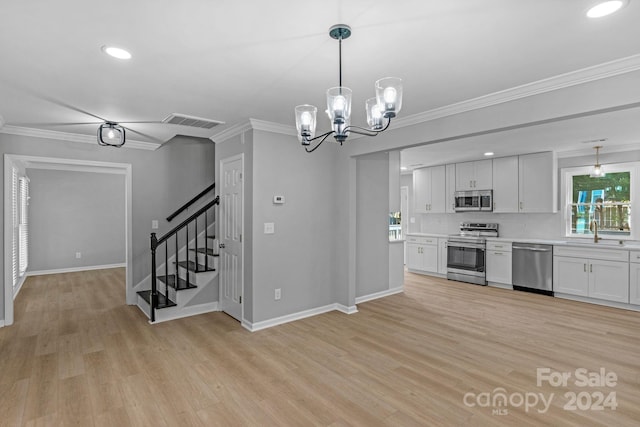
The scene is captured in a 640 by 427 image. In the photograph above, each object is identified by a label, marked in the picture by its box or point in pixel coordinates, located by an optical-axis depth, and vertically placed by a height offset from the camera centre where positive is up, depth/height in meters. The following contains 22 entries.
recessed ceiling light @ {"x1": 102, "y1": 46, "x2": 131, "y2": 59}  2.26 +1.08
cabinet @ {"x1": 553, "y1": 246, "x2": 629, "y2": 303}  4.97 -0.89
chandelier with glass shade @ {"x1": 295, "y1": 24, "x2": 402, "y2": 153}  1.97 +0.65
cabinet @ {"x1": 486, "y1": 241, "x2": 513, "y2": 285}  6.19 -0.89
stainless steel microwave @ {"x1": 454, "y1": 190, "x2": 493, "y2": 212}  6.63 +0.26
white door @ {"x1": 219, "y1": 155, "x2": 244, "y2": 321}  4.42 -0.28
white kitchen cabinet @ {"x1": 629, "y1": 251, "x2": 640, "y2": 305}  4.82 -0.89
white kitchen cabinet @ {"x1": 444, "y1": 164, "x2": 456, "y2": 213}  7.21 +0.56
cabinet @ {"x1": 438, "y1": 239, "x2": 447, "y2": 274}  7.07 -0.86
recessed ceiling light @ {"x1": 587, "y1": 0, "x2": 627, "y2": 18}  1.79 +1.09
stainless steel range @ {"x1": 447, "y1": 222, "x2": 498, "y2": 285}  6.52 -0.75
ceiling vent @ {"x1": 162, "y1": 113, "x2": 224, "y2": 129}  3.88 +1.08
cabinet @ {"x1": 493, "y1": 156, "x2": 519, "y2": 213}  6.32 +0.54
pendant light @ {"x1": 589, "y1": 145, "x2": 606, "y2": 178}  5.70 +0.72
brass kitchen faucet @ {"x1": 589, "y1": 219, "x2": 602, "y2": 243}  5.69 -0.25
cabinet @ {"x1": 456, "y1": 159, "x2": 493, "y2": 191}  6.66 +0.76
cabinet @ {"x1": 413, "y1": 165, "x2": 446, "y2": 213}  7.45 +0.54
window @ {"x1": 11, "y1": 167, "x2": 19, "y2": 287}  5.26 -0.06
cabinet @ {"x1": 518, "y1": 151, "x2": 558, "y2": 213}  5.94 +0.54
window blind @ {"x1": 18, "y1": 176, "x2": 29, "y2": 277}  6.37 -0.22
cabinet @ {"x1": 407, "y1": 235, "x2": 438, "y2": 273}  7.27 -0.86
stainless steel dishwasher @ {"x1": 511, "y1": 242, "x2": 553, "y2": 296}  5.69 -0.90
